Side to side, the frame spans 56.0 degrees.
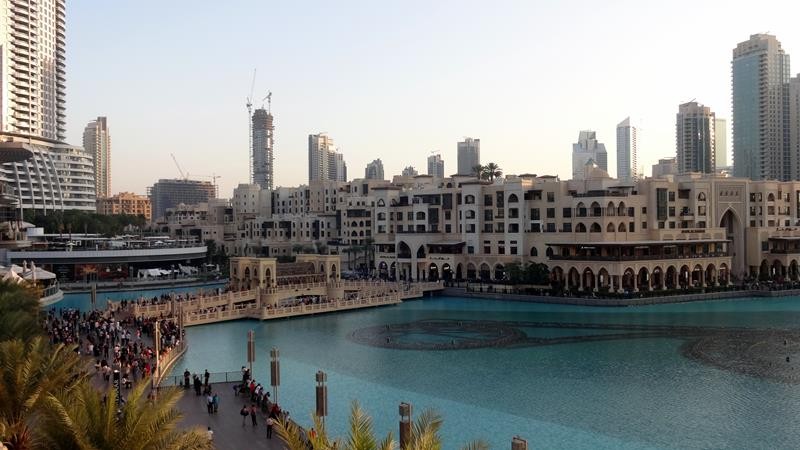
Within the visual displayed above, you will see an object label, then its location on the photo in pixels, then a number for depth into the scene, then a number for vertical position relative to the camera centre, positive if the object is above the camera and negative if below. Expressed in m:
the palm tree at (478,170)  112.52 +7.71
